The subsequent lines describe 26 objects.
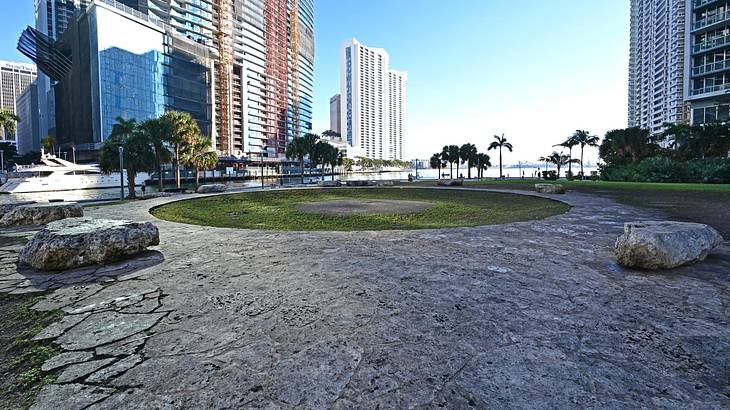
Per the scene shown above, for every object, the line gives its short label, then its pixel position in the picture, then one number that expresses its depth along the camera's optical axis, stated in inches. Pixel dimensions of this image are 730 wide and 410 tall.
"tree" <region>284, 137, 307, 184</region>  3196.4
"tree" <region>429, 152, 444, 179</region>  3403.1
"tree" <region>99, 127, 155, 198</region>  1185.4
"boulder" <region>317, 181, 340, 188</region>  1501.0
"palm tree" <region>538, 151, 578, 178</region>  3095.5
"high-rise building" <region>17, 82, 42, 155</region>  6412.4
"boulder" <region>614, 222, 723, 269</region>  224.4
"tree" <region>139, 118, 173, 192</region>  1546.5
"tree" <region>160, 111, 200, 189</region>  1716.2
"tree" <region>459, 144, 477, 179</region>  3250.5
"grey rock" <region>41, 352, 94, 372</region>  117.0
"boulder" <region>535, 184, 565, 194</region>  992.9
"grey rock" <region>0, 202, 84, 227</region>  430.0
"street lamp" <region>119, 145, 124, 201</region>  1050.7
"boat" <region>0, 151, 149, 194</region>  2058.3
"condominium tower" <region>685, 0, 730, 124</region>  1909.4
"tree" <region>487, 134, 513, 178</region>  3110.2
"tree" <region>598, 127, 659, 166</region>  2010.3
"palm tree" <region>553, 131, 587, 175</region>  2780.5
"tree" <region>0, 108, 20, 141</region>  2089.1
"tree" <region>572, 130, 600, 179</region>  2696.9
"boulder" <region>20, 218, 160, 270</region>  230.7
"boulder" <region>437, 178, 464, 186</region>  1525.6
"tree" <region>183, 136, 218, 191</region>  1869.0
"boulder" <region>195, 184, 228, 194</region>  1171.3
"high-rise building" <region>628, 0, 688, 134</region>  4382.4
